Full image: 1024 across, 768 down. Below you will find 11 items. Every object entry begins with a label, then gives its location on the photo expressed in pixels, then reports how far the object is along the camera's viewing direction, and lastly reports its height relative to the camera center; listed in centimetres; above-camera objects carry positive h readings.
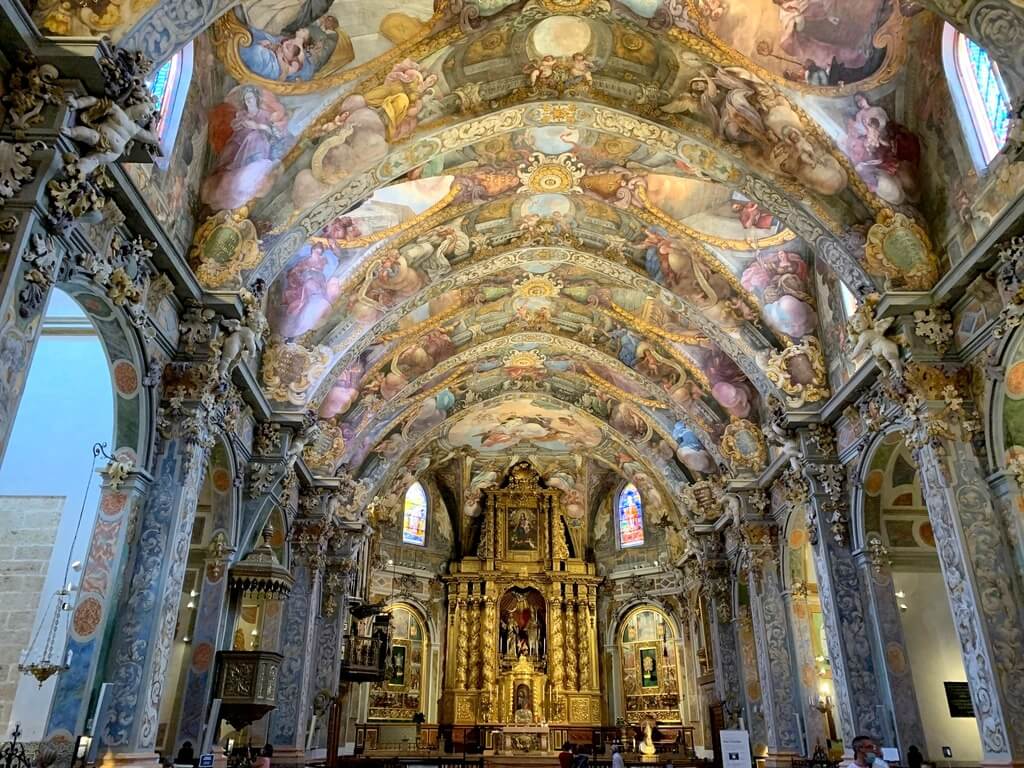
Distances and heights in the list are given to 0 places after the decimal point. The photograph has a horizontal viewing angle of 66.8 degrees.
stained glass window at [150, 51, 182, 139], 1051 +807
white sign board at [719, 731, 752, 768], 1130 -13
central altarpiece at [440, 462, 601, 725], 2883 +426
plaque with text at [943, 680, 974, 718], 1312 +63
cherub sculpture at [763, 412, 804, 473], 1526 +540
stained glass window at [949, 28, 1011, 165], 1041 +805
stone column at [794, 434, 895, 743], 1306 +227
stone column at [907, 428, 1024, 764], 930 +189
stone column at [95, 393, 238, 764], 891 +172
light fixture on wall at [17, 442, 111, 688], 977 +139
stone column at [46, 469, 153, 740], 860 +139
